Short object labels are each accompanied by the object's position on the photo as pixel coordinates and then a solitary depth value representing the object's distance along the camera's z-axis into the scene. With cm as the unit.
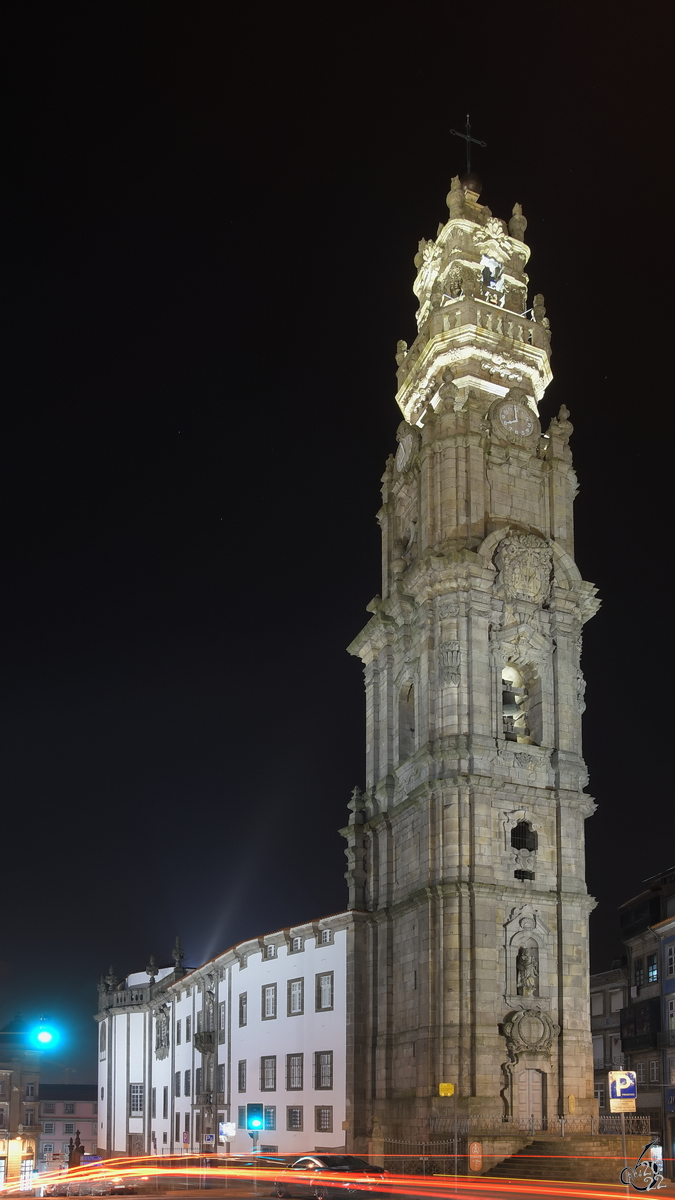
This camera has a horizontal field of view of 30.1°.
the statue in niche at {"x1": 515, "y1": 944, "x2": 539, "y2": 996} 4819
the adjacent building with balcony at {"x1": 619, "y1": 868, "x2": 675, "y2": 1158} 6494
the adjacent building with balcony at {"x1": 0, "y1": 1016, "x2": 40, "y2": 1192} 10144
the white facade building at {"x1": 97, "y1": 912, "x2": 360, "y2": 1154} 5412
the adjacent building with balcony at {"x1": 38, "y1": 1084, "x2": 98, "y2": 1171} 11381
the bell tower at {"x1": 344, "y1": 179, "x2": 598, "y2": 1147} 4731
